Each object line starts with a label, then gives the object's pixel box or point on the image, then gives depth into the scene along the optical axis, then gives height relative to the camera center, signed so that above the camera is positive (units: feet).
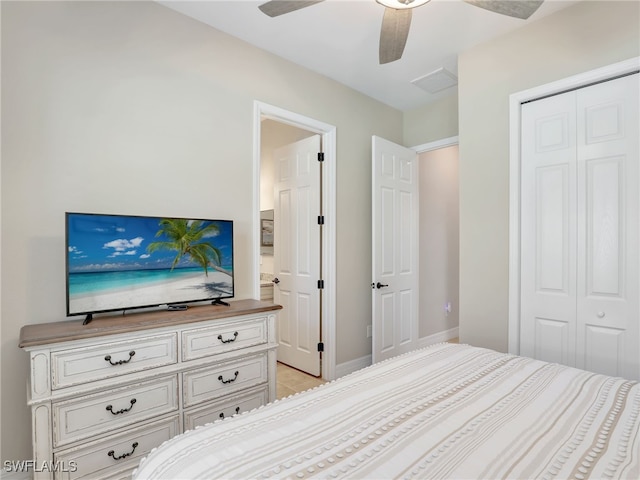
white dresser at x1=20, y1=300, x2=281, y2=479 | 5.05 -2.37
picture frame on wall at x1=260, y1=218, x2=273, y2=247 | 14.32 +0.38
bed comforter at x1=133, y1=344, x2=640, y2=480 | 2.90 -1.92
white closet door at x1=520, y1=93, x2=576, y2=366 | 7.59 +0.21
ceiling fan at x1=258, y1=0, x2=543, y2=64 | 5.35 +3.77
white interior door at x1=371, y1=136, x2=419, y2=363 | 10.95 -0.32
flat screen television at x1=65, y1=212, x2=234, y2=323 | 5.85 -0.40
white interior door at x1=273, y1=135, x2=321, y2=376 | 11.07 -0.40
